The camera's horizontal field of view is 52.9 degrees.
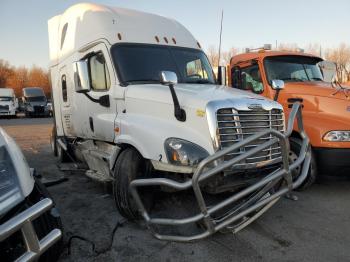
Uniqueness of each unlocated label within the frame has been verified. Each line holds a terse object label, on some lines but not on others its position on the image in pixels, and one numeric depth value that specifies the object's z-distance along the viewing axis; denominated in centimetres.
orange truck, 538
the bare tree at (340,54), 3538
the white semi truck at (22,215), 229
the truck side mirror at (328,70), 720
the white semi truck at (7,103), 2812
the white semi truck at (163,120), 362
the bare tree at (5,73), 6675
